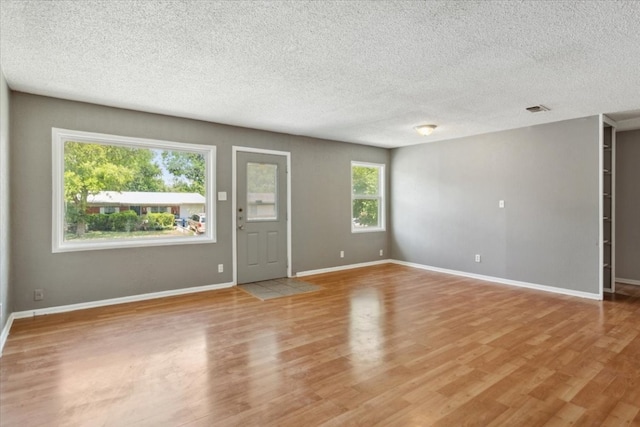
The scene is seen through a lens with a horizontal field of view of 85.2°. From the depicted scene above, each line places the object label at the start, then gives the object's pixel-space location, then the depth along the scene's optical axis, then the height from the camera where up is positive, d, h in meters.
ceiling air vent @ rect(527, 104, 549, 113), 4.15 +1.25
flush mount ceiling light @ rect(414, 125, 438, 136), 5.10 +1.22
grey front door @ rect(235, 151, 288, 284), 5.35 -0.05
